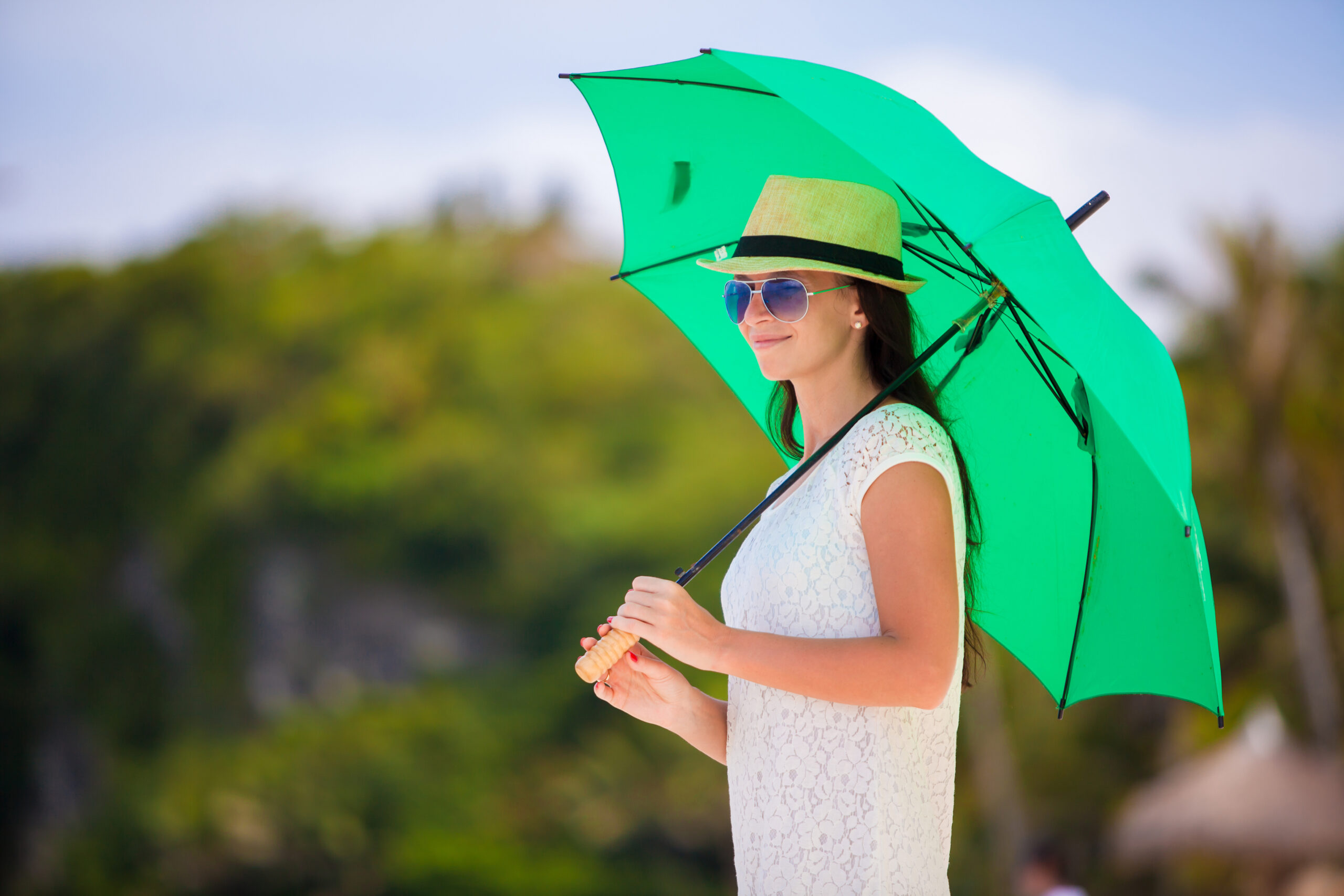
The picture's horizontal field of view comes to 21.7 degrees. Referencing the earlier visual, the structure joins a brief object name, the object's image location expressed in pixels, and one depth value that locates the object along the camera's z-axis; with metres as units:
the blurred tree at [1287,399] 23.06
